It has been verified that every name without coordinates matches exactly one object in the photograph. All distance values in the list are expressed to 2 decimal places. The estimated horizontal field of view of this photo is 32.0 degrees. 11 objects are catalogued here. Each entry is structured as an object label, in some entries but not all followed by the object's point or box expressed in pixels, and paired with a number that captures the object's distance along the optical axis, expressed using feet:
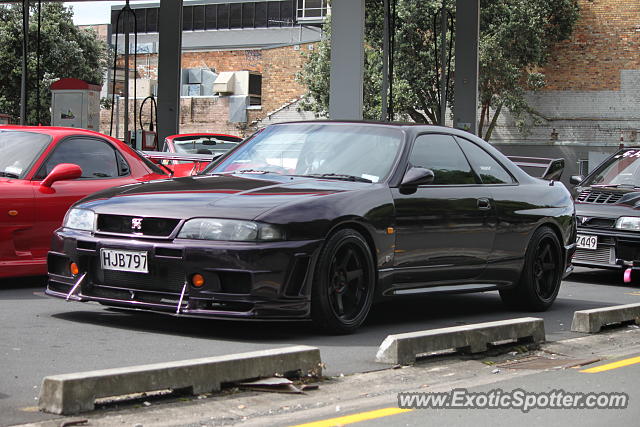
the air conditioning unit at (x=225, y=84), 235.81
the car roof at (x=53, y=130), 33.35
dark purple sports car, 22.95
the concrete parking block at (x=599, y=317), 28.02
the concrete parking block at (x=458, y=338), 21.80
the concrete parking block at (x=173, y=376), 16.17
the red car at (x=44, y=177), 30.99
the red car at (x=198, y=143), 61.46
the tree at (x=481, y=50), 166.91
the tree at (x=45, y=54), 176.76
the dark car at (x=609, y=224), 40.65
